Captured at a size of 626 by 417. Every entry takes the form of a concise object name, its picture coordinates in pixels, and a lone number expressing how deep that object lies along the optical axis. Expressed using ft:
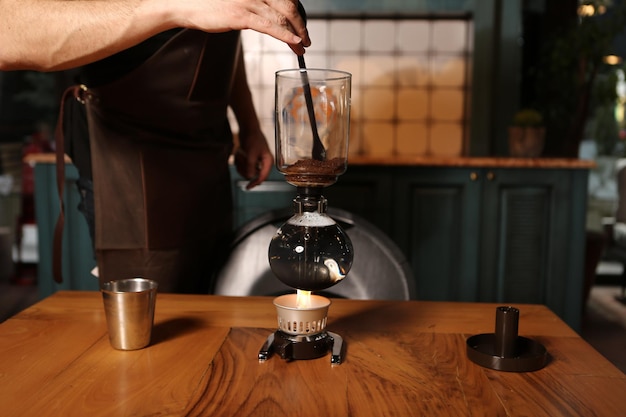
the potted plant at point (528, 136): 8.82
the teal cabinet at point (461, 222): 8.48
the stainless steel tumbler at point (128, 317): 2.65
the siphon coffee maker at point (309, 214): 2.63
